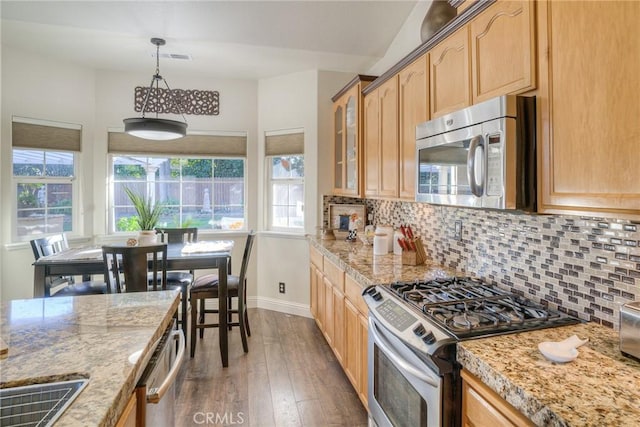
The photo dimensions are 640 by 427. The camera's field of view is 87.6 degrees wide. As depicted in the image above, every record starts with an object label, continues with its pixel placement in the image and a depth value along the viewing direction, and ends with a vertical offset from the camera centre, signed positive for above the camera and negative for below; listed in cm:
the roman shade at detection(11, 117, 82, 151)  337 +88
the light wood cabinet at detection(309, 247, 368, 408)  204 -76
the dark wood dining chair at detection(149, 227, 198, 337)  311 -26
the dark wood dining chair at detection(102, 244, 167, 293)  242 -36
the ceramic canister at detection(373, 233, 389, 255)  258 -23
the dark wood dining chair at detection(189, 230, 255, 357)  290 -67
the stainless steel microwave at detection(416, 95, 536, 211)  126 +25
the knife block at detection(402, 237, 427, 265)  229 -28
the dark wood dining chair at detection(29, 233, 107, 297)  280 -55
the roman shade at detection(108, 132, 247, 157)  396 +87
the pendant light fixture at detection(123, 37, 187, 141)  272 +74
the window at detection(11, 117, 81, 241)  343 +45
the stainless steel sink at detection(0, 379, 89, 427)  73 -42
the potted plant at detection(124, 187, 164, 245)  306 +0
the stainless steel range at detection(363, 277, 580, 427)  116 -45
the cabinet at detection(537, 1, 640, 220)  93 +33
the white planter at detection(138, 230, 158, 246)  291 -19
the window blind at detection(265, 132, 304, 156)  393 +87
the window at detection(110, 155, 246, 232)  405 +34
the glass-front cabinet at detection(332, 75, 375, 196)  307 +79
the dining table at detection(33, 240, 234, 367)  264 -39
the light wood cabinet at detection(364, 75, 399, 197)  241 +59
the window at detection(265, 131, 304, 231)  400 +44
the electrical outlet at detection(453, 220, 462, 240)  209 -11
